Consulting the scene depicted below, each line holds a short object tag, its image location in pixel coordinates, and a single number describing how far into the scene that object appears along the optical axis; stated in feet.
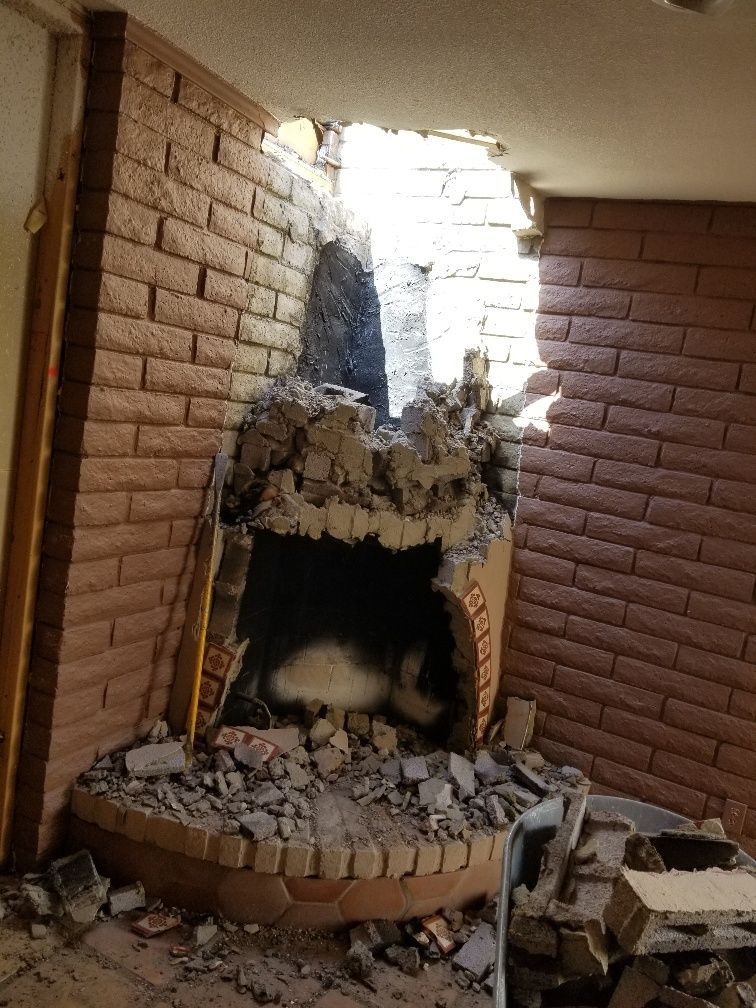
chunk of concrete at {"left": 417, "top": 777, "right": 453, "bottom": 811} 10.03
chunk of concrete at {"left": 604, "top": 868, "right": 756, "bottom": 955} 5.38
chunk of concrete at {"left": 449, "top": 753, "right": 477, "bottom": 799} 10.38
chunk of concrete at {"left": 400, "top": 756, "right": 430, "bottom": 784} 10.55
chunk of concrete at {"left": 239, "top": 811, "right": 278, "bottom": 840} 8.85
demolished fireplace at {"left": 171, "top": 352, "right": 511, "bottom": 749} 10.35
